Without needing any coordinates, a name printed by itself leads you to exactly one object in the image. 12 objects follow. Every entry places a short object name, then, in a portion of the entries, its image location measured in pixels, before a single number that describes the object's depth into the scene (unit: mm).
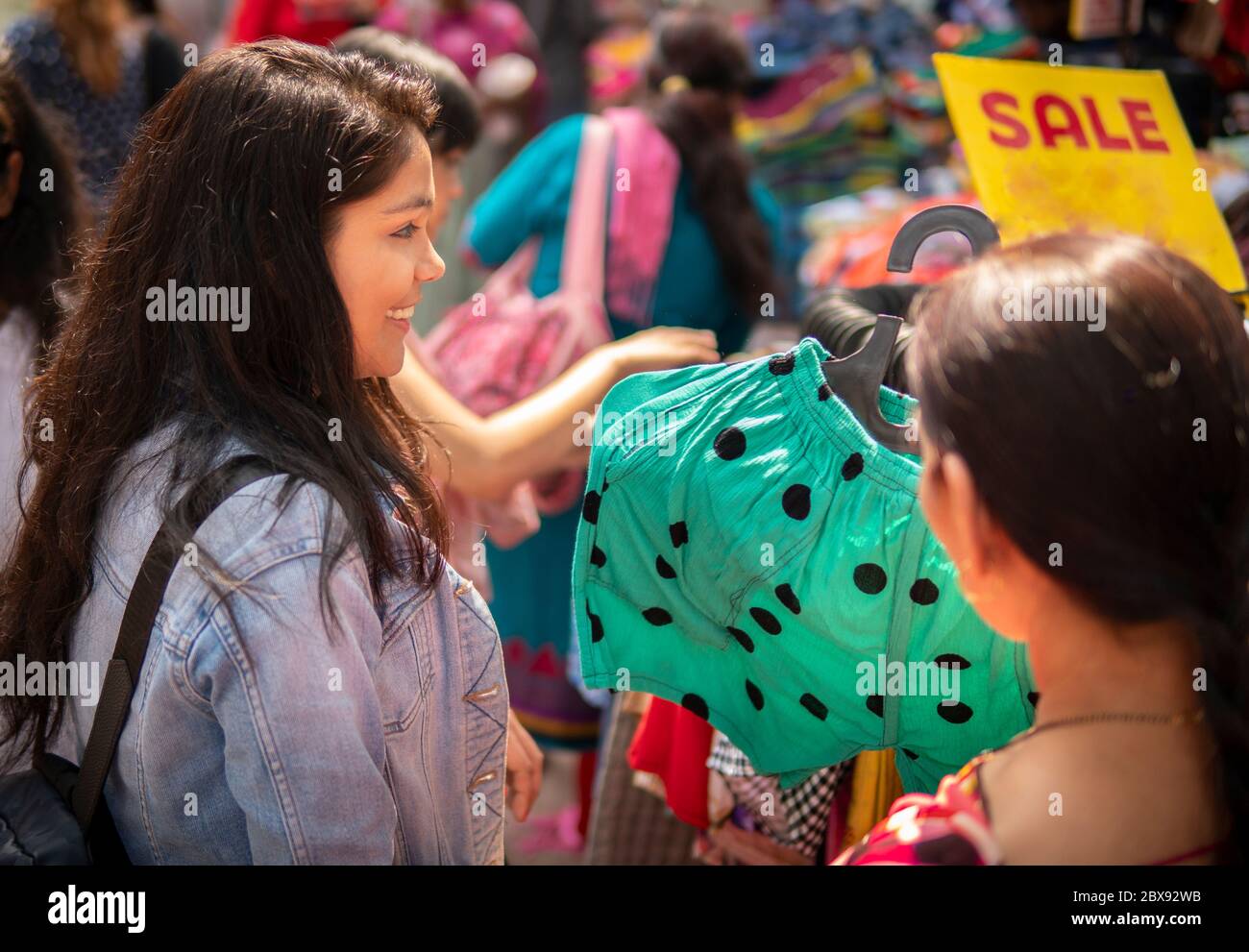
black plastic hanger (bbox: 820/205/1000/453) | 1297
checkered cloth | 1708
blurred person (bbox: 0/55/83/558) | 1969
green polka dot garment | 1271
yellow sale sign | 1694
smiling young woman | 1147
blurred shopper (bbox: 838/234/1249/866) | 917
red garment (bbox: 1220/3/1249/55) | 2705
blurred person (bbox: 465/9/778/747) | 2787
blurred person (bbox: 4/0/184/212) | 3018
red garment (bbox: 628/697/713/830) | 1811
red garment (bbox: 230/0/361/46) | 3891
